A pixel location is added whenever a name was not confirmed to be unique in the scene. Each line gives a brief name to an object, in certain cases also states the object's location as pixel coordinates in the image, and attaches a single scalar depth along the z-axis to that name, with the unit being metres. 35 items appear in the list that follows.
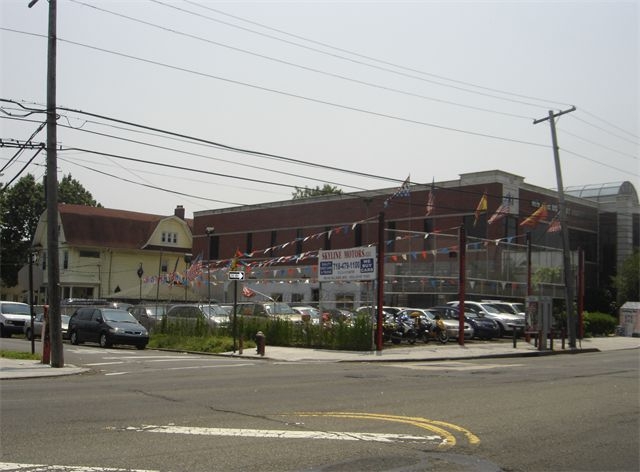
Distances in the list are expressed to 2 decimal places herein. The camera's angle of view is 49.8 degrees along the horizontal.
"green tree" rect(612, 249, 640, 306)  48.12
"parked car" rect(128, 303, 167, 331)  32.19
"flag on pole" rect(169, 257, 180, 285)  41.96
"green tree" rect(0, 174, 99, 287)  70.06
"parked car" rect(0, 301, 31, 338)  34.00
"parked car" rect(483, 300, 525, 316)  34.77
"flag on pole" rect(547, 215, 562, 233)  40.59
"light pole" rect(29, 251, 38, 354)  20.73
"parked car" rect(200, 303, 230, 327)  29.80
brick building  39.59
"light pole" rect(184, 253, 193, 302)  40.50
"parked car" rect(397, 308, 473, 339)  29.80
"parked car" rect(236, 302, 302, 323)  30.31
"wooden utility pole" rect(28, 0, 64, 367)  18.47
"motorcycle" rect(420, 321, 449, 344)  28.84
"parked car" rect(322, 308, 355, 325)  27.18
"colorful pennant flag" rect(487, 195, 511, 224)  47.40
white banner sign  26.45
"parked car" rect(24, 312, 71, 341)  30.95
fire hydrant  23.72
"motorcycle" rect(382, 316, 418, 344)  27.69
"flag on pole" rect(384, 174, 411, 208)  35.09
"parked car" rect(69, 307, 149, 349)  26.44
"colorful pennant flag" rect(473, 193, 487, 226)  42.78
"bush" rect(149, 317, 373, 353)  26.12
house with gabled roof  60.28
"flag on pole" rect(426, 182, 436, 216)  40.88
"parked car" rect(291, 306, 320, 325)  33.02
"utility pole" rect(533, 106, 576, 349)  30.15
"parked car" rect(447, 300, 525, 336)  32.88
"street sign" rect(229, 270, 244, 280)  23.66
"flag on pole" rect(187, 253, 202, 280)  40.22
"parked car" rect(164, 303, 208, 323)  30.01
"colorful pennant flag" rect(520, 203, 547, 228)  38.72
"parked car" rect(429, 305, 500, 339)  32.12
